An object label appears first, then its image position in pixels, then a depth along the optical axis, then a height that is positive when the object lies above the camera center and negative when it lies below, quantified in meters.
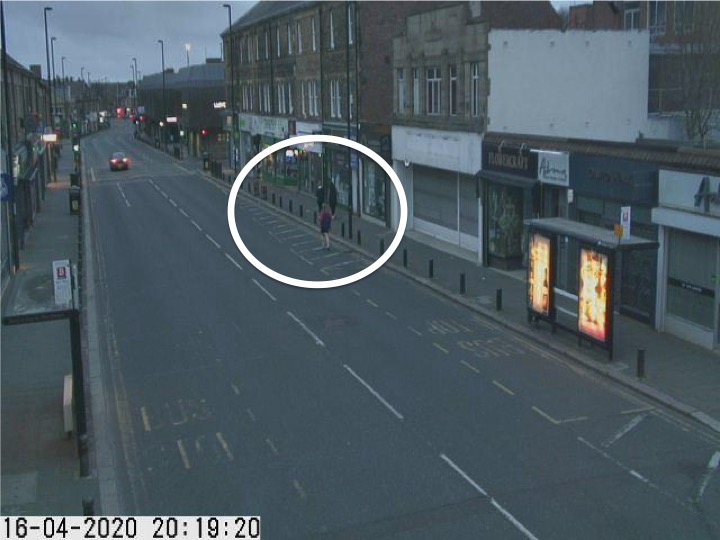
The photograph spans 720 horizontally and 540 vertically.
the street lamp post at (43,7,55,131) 64.56 +4.99
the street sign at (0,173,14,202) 29.50 -1.81
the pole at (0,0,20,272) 31.43 -1.40
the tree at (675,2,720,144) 33.97 +1.58
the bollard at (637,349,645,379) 17.83 -4.79
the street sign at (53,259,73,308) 14.16 -2.35
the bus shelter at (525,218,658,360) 19.08 -3.52
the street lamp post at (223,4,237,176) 75.03 +1.44
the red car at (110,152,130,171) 81.44 -3.09
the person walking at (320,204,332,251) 35.12 -3.78
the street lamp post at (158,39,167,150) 113.71 +0.41
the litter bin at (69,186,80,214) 47.69 -3.66
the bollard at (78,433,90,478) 13.73 -4.87
